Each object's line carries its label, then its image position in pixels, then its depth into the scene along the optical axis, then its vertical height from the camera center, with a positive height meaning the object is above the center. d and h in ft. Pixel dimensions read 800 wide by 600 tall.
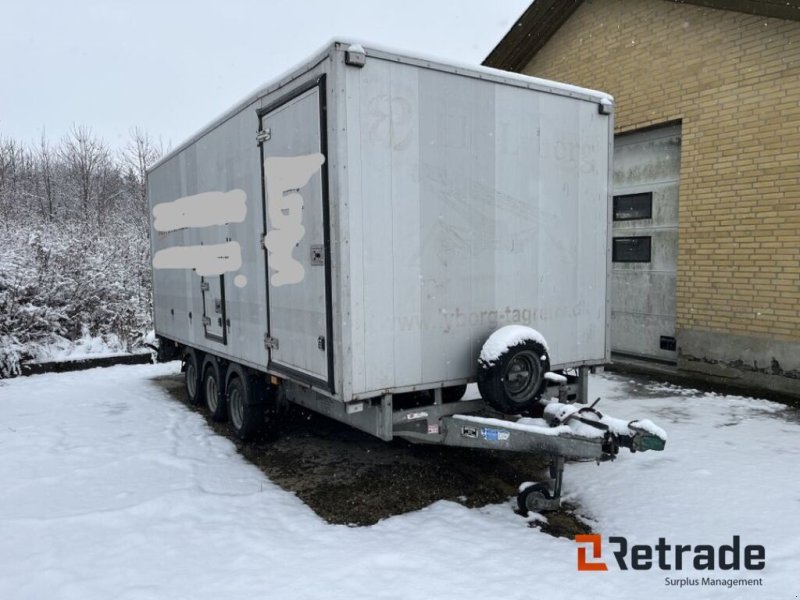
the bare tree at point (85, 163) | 93.09 +19.95
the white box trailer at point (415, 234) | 14.16 +1.19
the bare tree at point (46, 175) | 98.44 +20.16
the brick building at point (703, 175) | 25.16 +4.70
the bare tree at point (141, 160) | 92.22 +19.31
